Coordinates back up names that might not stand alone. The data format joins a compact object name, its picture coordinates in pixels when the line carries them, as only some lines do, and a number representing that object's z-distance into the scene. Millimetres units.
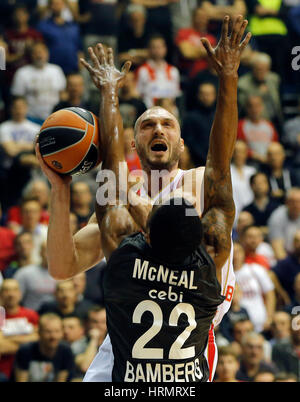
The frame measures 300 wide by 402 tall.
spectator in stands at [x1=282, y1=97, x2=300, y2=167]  22097
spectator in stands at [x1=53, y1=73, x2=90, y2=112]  20297
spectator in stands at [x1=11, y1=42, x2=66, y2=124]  21062
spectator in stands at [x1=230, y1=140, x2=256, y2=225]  20406
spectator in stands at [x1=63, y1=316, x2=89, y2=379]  16031
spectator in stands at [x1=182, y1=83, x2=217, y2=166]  20328
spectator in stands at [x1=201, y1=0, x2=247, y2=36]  24297
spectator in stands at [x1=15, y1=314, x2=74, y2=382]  15555
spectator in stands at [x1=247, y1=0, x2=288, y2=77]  23969
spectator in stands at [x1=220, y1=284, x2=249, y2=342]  17000
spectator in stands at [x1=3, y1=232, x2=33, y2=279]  17562
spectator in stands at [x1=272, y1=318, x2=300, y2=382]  16406
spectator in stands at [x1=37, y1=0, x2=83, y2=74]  22297
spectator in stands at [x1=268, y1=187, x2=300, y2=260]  19609
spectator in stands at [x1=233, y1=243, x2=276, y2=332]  18031
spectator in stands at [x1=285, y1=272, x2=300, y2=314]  17625
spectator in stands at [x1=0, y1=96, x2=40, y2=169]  19891
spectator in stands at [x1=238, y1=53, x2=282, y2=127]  22469
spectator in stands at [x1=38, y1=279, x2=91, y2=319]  16594
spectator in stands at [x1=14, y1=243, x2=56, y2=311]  17156
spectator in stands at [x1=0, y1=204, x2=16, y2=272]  17891
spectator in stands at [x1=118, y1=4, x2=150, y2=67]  22937
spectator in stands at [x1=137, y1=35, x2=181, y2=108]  22109
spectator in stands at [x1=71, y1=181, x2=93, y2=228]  18562
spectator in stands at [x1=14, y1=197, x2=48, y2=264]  17953
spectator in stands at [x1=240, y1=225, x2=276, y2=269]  18750
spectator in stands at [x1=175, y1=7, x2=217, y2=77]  23219
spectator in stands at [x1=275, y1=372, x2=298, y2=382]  15825
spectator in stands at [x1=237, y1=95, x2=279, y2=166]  21812
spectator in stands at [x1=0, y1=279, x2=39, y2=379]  15970
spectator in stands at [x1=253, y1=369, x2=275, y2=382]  16020
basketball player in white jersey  8664
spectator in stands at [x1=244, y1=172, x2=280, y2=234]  19906
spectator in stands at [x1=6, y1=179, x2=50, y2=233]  18609
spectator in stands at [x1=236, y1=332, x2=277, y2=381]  16203
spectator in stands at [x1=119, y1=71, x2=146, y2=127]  19687
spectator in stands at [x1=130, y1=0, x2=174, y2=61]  23531
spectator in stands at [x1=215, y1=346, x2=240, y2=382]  15555
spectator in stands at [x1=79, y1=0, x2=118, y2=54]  23094
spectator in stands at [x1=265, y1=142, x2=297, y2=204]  20937
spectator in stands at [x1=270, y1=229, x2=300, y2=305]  18625
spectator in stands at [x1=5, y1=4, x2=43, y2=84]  21891
